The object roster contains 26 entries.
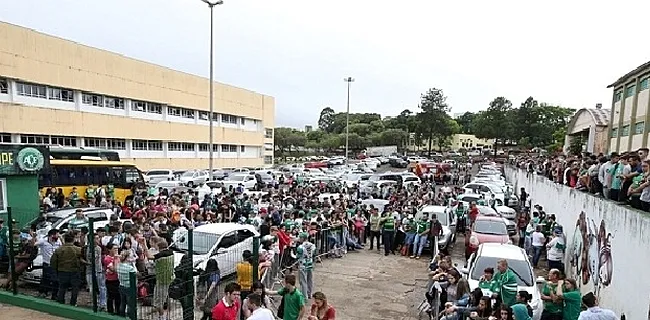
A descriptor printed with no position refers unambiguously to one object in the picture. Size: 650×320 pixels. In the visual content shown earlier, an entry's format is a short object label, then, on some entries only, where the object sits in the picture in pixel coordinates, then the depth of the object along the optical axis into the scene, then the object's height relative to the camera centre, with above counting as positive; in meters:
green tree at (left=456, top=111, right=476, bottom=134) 124.19 +4.32
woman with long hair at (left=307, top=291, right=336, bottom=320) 6.50 -2.52
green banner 13.82 -1.06
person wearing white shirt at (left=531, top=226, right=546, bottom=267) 14.41 -3.30
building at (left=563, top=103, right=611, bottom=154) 44.72 +1.16
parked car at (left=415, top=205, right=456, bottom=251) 15.79 -3.10
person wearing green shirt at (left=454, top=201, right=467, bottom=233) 18.99 -3.30
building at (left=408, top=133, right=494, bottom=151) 107.10 -1.66
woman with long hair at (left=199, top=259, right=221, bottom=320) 8.61 -2.97
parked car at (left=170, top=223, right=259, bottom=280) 11.19 -2.93
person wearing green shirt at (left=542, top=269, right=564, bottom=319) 7.95 -2.80
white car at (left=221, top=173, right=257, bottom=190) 28.14 -3.28
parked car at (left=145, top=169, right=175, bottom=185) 30.56 -3.45
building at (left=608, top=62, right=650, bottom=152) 31.61 +2.25
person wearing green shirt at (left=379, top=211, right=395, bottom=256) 15.84 -3.44
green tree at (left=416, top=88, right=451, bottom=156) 78.19 +4.00
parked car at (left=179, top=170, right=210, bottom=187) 28.92 -3.51
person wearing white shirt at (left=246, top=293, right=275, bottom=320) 6.03 -2.39
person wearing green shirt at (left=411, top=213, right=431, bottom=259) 15.48 -3.46
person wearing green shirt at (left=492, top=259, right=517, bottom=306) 8.40 -2.73
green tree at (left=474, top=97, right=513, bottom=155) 71.50 +2.40
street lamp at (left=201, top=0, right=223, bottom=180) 29.49 +6.03
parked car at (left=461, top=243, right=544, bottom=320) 9.68 -2.88
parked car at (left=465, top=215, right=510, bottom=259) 14.34 -3.08
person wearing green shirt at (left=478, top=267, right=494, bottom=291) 8.70 -2.74
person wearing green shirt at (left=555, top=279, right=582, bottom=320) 7.77 -2.73
